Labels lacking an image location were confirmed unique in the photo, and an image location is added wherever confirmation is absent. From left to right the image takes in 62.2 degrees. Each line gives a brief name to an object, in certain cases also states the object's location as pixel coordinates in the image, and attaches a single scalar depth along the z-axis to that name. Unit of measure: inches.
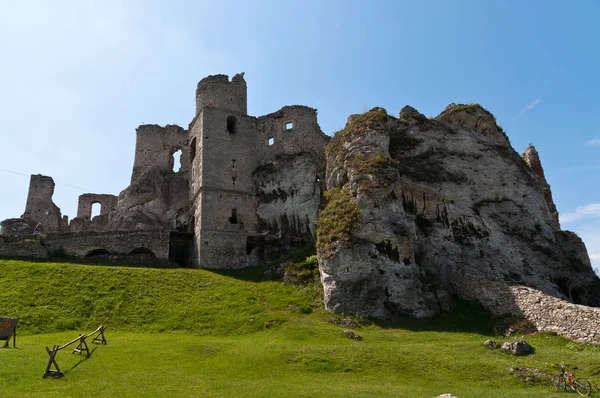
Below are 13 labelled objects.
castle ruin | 1659.7
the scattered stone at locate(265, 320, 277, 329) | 973.8
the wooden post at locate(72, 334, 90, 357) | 724.7
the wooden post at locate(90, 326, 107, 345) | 812.0
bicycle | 589.8
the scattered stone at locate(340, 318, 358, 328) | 979.9
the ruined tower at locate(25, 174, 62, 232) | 2169.0
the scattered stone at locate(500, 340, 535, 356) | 773.9
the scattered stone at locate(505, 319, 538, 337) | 921.0
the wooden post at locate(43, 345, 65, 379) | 606.5
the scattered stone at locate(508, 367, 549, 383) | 663.8
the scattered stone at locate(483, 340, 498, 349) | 801.6
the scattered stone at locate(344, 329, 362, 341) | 896.3
